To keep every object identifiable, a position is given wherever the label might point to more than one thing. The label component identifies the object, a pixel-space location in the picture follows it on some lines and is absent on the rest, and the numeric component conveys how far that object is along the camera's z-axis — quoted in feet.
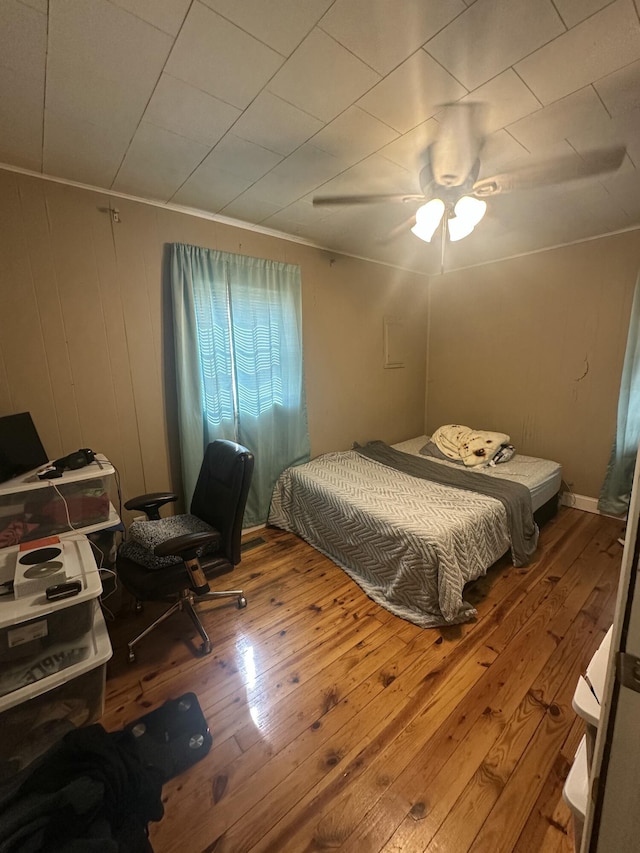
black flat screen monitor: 5.12
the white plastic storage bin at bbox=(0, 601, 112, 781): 3.57
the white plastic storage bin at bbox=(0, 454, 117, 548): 4.85
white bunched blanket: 10.12
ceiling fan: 4.97
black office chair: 5.08
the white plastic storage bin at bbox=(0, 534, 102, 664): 3.48
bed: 6.01
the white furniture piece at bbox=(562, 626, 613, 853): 2.25
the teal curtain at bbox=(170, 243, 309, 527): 7.60
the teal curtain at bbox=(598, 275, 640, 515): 8.57
